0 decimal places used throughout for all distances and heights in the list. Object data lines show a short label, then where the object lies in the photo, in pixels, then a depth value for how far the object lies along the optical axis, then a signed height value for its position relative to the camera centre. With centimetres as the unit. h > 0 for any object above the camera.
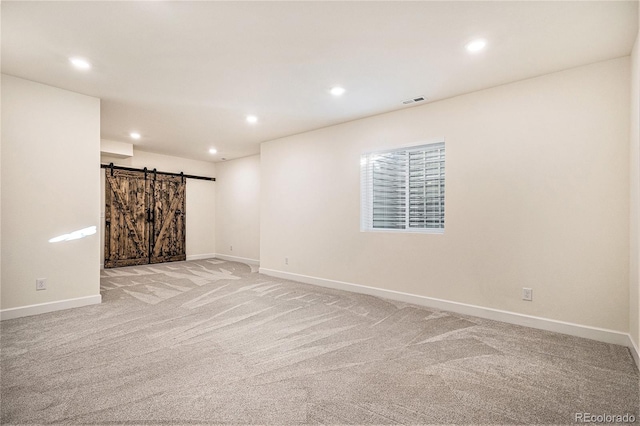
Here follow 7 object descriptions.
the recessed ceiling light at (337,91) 358 +146
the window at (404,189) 403 +35
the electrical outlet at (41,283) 354 -82
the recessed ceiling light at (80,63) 299 +148
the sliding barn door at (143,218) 666 -12
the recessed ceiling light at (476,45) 259 +146
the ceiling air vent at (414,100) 384 +145
